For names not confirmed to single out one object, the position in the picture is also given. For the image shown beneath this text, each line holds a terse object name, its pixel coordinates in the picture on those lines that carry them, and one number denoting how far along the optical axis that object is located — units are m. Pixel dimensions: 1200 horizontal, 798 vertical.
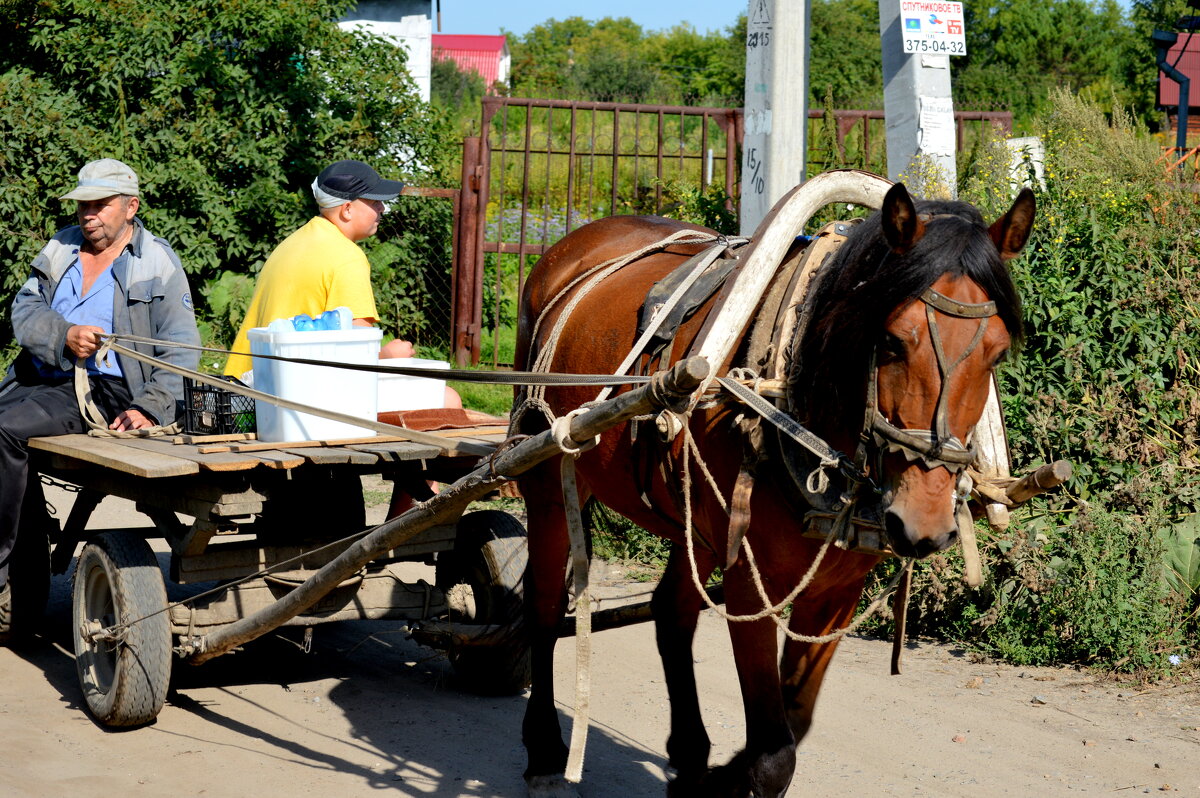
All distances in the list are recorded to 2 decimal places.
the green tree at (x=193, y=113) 11.17
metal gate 9.25
